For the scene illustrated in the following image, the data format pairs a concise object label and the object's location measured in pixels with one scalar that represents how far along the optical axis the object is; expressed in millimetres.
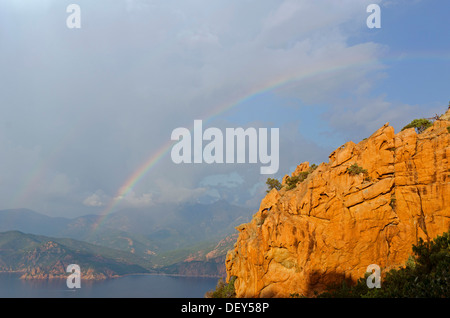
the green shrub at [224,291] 60209
